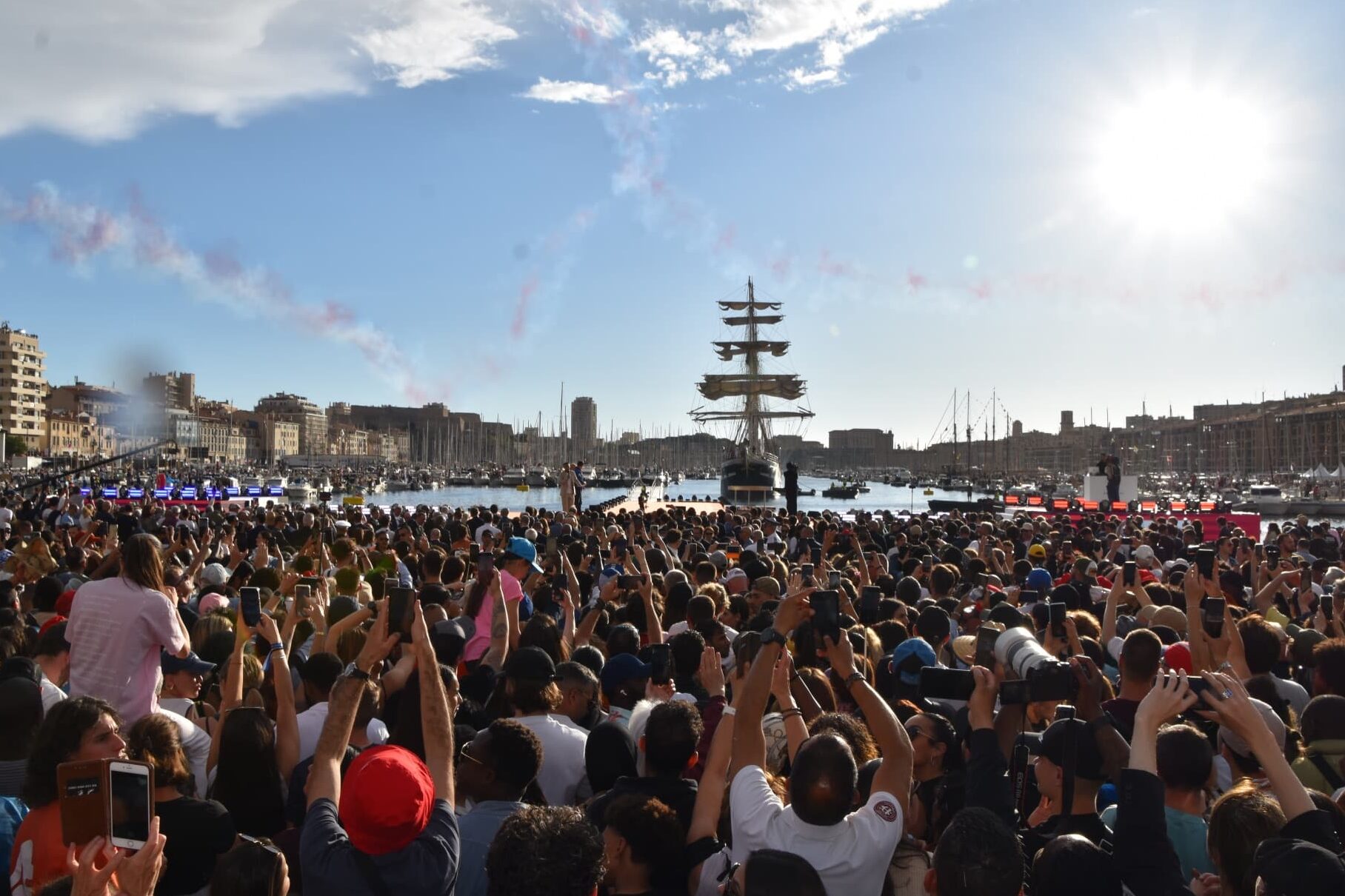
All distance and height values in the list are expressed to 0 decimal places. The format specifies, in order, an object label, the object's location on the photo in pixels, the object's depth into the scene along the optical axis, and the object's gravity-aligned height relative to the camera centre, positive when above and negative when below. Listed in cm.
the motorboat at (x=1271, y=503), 6931 -256
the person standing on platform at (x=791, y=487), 3307 -59
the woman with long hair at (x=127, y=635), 536 -90
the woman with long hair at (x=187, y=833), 352 -132
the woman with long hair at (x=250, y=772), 409 -128
